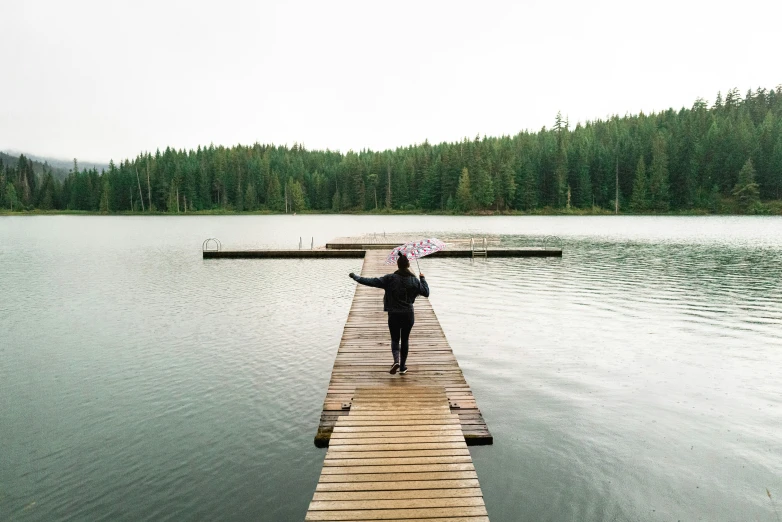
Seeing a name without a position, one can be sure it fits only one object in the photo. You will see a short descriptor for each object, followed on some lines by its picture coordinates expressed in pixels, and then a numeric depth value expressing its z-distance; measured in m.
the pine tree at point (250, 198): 148.62
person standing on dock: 9.91
